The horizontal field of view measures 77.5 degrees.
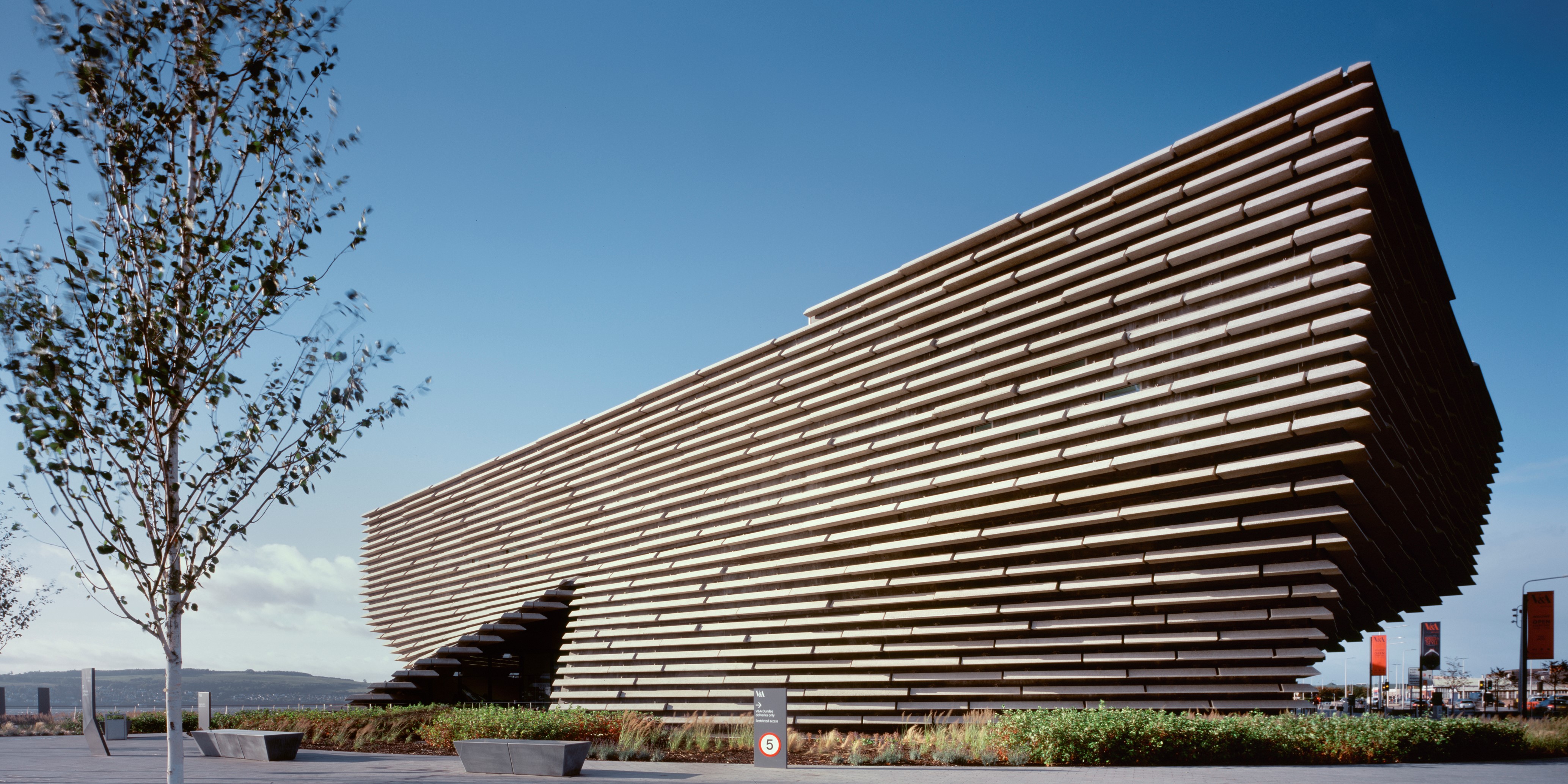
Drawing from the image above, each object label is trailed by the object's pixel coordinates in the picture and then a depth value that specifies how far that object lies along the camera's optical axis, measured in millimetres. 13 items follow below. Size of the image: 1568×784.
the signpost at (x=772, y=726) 12961
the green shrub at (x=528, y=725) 16422
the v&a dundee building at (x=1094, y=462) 15023
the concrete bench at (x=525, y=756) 12305
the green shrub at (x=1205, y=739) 12883
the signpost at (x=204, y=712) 23438
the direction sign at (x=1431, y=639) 35531
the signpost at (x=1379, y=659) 34250
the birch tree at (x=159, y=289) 7203
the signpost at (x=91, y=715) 18781
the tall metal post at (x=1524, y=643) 26703
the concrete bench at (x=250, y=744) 16062
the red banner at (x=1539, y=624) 27578
